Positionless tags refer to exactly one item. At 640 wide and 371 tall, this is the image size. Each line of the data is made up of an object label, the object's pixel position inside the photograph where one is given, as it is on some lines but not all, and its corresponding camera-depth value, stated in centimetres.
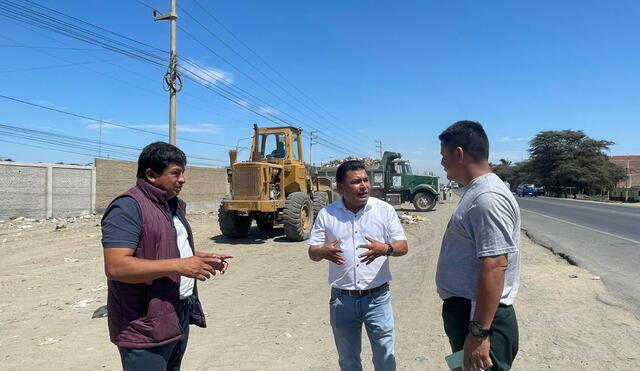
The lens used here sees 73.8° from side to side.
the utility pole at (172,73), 1620
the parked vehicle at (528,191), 4888
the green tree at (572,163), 5369
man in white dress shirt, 275
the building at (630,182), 4265
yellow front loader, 1010
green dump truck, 2122
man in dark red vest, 189
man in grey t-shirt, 189
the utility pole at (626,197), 4135
